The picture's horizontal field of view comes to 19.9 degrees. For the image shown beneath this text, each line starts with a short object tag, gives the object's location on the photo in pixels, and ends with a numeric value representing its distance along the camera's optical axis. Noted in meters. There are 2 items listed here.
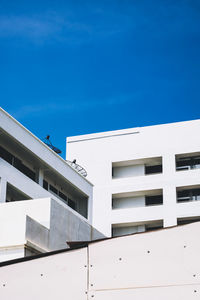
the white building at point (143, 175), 43.75
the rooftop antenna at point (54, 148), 31.41
